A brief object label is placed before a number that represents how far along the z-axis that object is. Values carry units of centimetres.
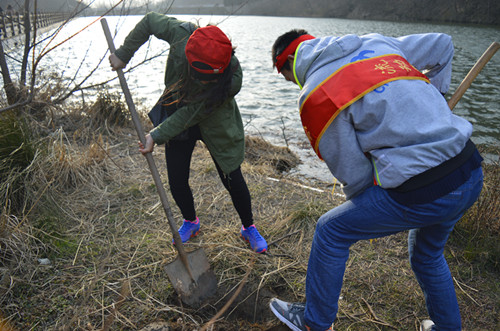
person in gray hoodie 137
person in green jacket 202
